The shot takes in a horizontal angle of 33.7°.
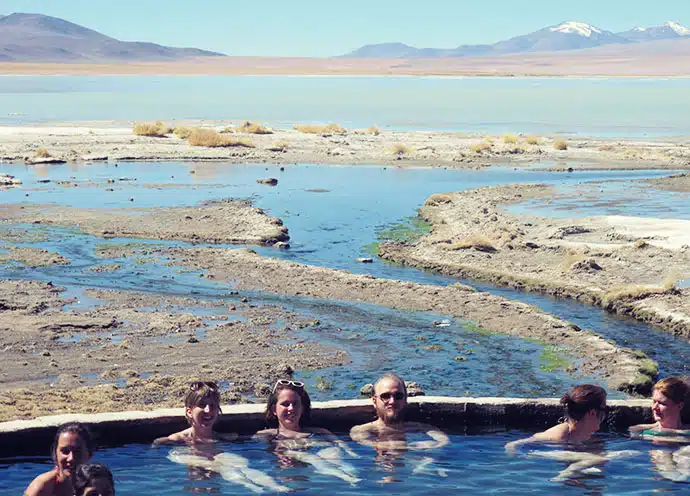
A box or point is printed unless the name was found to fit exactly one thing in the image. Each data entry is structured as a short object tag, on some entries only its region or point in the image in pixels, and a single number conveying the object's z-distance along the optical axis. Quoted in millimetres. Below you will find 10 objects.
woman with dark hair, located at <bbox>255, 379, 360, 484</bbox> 9461
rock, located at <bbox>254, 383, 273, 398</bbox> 13000
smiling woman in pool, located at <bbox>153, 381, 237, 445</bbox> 9258
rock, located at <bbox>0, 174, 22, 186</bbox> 34000
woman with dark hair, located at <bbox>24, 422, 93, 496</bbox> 7680
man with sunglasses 9523
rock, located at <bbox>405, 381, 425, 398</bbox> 12531
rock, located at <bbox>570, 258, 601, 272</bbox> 20625
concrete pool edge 9453
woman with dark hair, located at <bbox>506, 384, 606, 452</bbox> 9586
